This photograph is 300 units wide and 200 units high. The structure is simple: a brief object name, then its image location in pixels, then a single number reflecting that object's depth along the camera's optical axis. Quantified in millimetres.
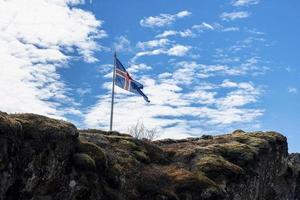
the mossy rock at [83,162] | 21859
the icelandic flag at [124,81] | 47469
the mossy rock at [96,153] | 23141
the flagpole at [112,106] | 43369
